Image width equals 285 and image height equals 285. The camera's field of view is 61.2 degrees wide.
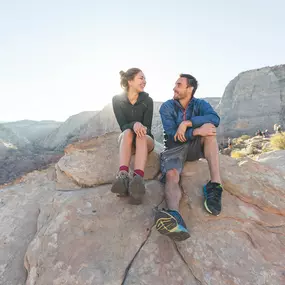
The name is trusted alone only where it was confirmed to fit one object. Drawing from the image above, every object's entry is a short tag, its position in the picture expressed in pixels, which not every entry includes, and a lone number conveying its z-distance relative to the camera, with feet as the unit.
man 6.33
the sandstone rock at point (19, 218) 7.19
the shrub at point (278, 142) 37.89
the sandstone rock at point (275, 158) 14.84
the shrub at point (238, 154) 35.83
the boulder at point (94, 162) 9.90
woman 7.30
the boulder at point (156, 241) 6.03
